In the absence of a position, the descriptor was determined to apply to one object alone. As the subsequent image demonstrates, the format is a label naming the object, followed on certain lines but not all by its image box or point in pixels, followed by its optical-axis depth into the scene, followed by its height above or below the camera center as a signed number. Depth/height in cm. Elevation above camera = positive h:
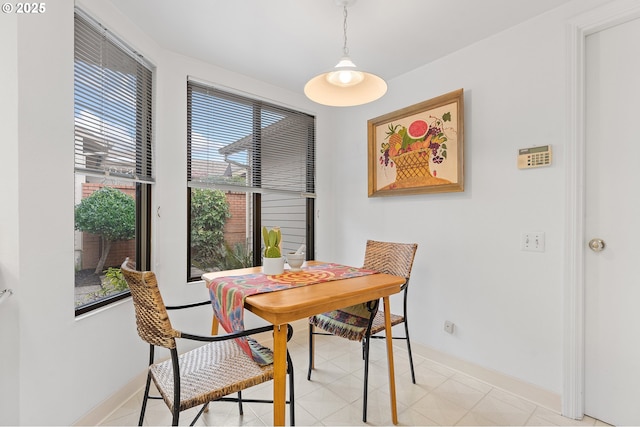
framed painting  227 +55
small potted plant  179 -26
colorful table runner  142 -38
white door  161 -6
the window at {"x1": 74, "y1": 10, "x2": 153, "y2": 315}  167 +32
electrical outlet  232 -89
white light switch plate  188 -18
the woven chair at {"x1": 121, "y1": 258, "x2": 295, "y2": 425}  113 -71
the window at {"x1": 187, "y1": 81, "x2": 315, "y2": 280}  256 +34
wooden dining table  124 -41
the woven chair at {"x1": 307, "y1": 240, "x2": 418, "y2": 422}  182 -68
